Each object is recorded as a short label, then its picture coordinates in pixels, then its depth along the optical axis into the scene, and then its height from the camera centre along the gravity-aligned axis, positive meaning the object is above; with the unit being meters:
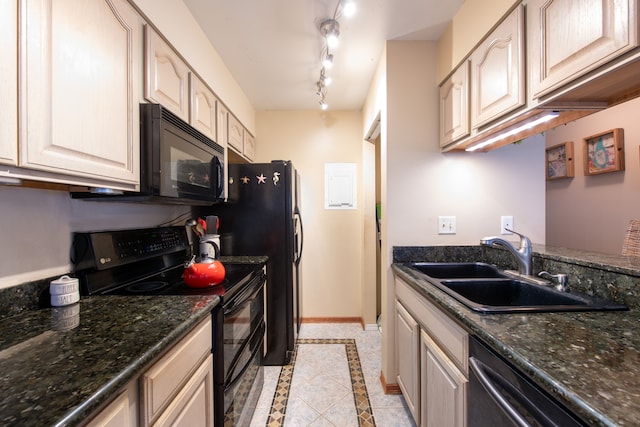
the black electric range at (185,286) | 1.17 -0.37
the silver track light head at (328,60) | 1.84 +1.09
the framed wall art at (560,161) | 2.55 +0.53
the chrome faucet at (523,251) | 1.38 -0.20
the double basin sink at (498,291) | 0.96 -0.38
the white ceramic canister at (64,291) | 0.97 -0.29
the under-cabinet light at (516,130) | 1.16 +0.43
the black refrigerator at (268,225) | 2.24 -0.10
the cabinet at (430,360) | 1.01 -0.70
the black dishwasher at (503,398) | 0.60 -0.50
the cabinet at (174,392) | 0.65 -0.54
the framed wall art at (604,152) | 2.10 +0.51
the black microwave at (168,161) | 1.12 +0.25
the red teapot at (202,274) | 1.29 -0.30
